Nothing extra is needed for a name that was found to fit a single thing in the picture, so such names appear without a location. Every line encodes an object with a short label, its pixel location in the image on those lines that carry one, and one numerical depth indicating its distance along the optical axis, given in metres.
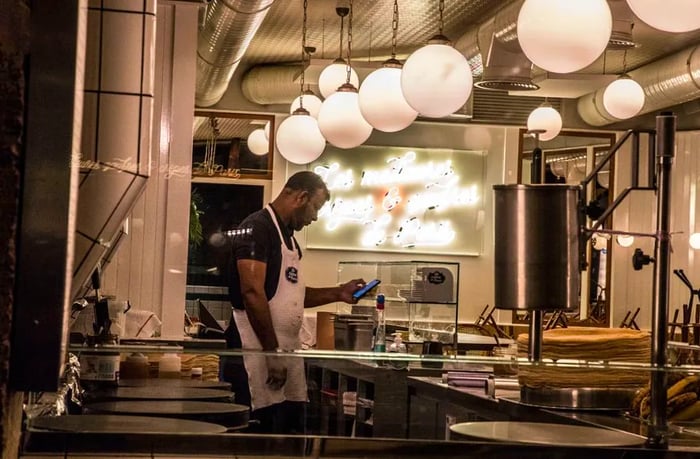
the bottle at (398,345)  4.78
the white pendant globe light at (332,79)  6.33
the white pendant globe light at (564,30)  3.21
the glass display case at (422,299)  5.21
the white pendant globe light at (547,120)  8.33
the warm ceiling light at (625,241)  12.25
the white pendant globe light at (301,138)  6.07
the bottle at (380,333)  4.04
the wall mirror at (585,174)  12.48
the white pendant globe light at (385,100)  4.52
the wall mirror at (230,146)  11.74
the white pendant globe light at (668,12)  2.74
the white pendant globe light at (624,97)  7.08
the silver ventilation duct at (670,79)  9.30
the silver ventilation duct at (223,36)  6.45
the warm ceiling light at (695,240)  11.98
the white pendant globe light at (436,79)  3.87
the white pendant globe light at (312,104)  7.34
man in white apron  4.32
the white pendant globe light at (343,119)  5.09
